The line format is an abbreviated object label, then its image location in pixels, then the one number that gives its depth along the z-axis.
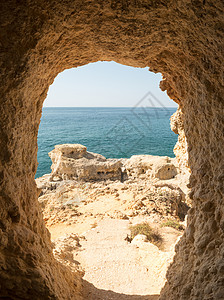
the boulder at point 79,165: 14.82
